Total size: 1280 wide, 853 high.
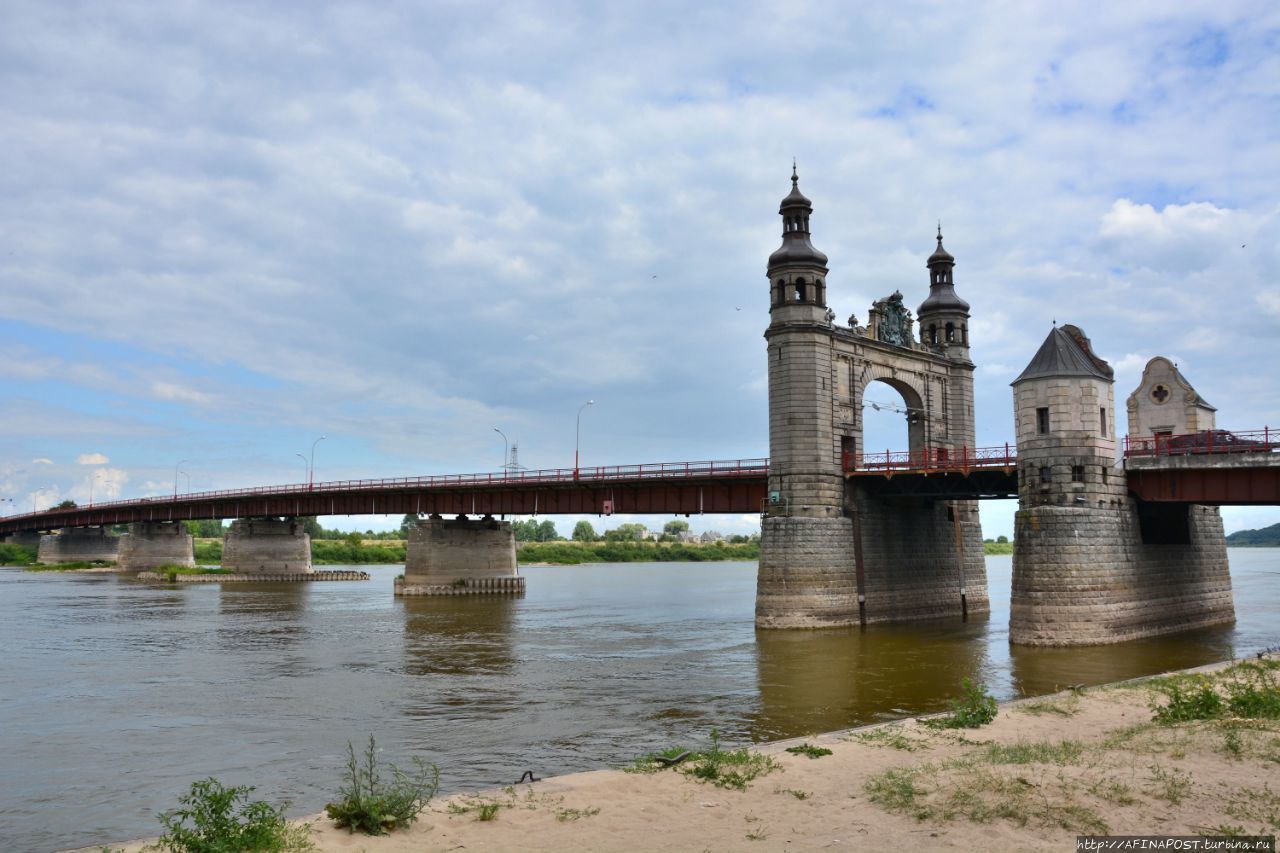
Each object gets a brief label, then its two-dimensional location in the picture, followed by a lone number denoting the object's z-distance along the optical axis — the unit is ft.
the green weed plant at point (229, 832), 37.24
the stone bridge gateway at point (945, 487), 128.57
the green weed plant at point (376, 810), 41.27
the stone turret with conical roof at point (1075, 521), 126.93
